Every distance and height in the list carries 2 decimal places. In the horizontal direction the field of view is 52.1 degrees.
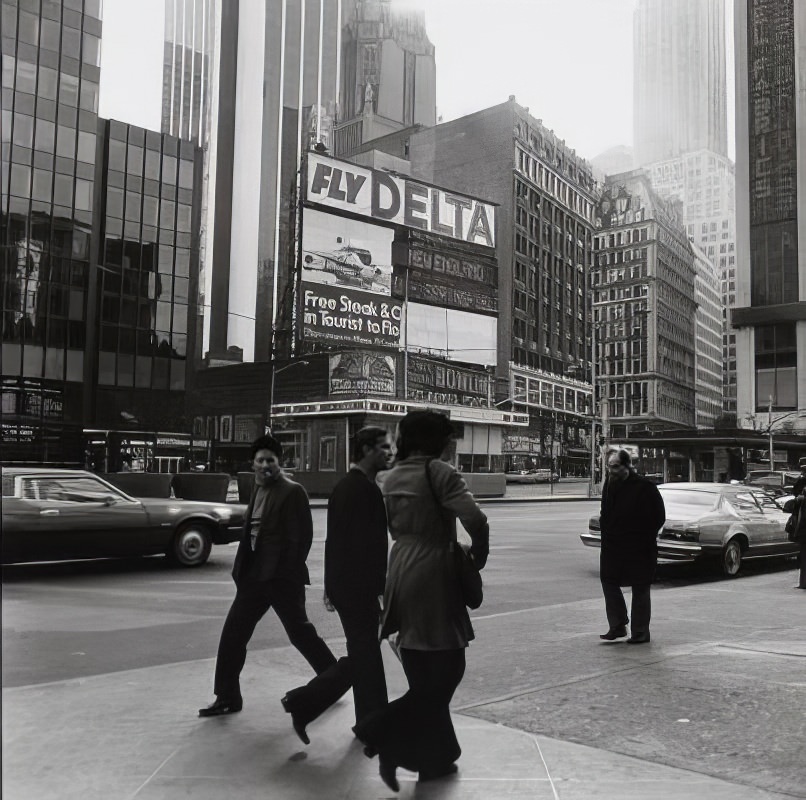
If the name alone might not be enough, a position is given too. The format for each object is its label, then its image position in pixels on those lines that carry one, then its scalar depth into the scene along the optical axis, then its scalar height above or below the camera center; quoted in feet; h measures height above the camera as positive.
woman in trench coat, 11.37 -2.00
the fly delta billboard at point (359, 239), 189.37 +53.94
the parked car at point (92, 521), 31.78 -2.50
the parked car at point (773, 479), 100.86 -1.18
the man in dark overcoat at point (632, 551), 22.38 -2.25
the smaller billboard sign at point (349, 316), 187.93 +34.65
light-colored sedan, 37.37 -2.71
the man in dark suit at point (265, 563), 14.74 -1.80
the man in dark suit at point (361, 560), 12.62 -1.48
